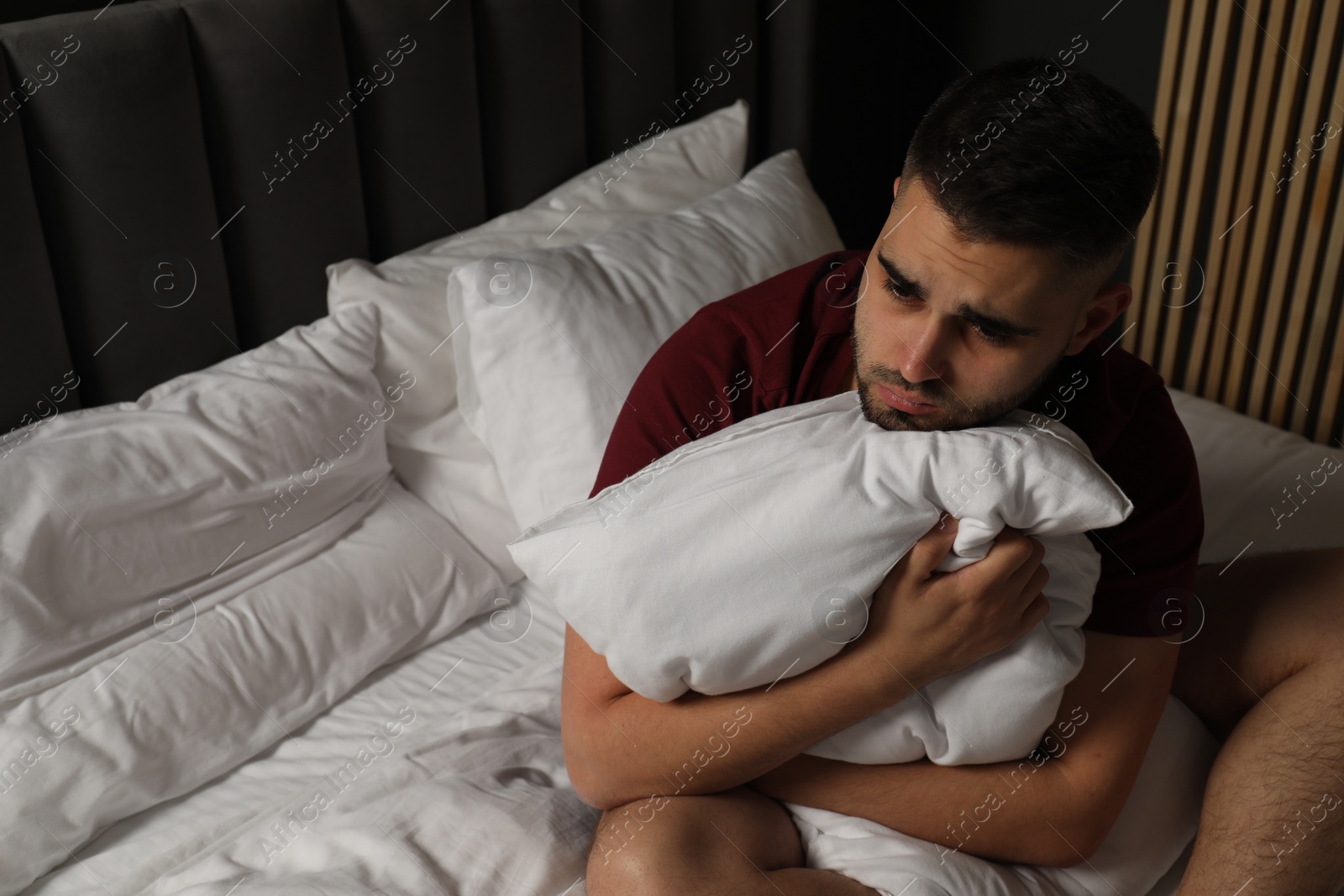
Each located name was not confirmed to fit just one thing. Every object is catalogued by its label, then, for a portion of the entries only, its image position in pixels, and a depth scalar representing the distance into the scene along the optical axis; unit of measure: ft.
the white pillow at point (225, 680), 3.23
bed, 3.34
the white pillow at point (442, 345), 4.58
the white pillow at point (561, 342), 4.33
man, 2.89
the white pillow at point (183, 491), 3.43
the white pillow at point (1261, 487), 4.55
